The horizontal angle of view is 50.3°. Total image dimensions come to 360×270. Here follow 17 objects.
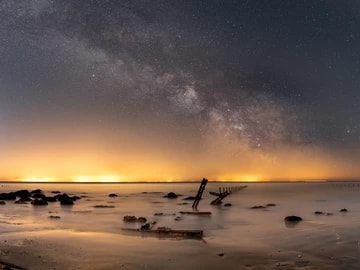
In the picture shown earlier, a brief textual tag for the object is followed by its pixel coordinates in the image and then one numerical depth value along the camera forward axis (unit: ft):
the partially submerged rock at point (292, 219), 123.44
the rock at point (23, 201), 212.52
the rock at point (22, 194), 257.89
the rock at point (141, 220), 117.19
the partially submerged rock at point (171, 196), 284.06
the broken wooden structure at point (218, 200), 207.87
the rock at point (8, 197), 240.53
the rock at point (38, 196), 252.17
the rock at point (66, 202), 203.08
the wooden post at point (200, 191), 172.55
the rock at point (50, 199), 230.19
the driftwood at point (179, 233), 85.05
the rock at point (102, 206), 193.92
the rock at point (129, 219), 119.75
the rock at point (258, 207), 181.77
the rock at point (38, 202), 193.06
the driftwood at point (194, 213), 142.41
